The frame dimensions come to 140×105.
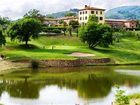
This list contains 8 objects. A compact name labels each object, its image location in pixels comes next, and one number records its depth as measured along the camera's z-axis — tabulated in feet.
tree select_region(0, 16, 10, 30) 581.28
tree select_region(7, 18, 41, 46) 364.17
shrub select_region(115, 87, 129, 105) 127.95
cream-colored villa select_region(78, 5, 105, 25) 533.55
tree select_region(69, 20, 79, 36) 507.59
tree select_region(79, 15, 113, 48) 362.96
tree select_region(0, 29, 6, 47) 328.86
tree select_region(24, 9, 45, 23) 534.53
